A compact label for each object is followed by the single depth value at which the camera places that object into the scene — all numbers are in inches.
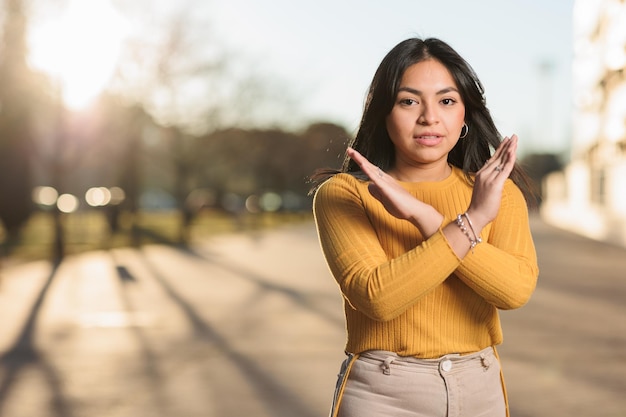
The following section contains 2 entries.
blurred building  1263.5
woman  88.6
